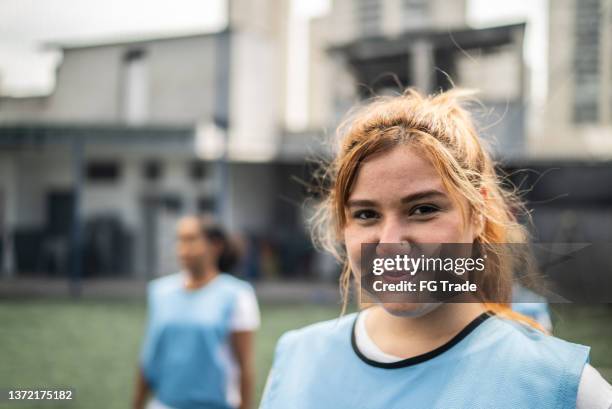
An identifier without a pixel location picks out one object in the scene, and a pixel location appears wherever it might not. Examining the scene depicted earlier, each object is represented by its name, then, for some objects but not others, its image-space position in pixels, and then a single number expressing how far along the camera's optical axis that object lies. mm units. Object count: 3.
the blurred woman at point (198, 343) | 2065
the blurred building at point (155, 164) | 10594
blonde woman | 633
